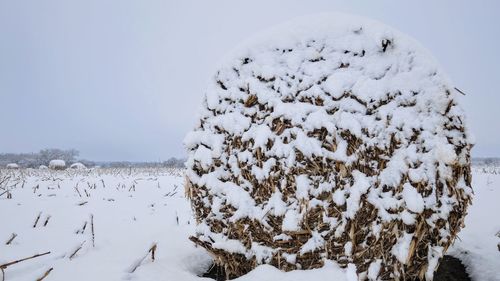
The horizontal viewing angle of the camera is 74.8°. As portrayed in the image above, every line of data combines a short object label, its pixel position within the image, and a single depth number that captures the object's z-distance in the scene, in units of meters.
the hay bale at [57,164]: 23.72
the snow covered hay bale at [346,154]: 2.30
